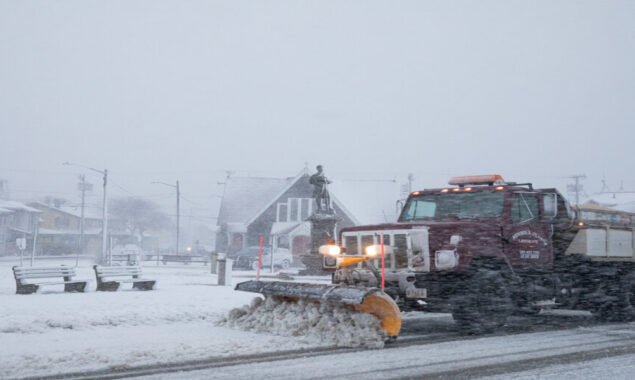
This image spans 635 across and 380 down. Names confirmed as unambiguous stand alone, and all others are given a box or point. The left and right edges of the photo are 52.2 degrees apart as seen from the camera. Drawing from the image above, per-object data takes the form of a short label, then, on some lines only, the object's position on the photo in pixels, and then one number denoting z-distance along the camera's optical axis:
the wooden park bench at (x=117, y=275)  16.31
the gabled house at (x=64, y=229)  75.69
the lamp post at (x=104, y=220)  37.28
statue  25.72
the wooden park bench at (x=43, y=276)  14.97
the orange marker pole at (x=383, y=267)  8.70
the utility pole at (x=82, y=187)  74.99
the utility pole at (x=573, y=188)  81.80
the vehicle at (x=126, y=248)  40.11
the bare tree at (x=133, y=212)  112.71
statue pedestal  25.98
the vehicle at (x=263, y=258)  39.25
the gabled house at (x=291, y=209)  48.09
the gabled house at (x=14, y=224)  68.12
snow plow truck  9.36
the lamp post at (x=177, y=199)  55.84
